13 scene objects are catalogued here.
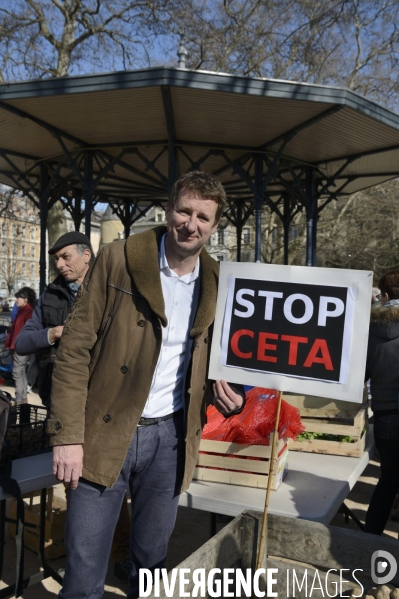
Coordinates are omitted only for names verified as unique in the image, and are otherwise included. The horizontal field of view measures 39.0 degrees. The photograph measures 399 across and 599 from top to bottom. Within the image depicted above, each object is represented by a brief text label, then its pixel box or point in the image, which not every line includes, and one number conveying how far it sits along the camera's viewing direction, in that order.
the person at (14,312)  8.57
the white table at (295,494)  2.54
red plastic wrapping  2.90
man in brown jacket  1.99
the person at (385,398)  3.39
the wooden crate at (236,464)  2.80
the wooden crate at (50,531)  3.66
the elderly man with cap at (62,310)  3.28
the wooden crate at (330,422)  3.39
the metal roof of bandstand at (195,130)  6.86
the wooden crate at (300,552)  2.03
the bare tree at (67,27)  18.02
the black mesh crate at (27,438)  3.04
